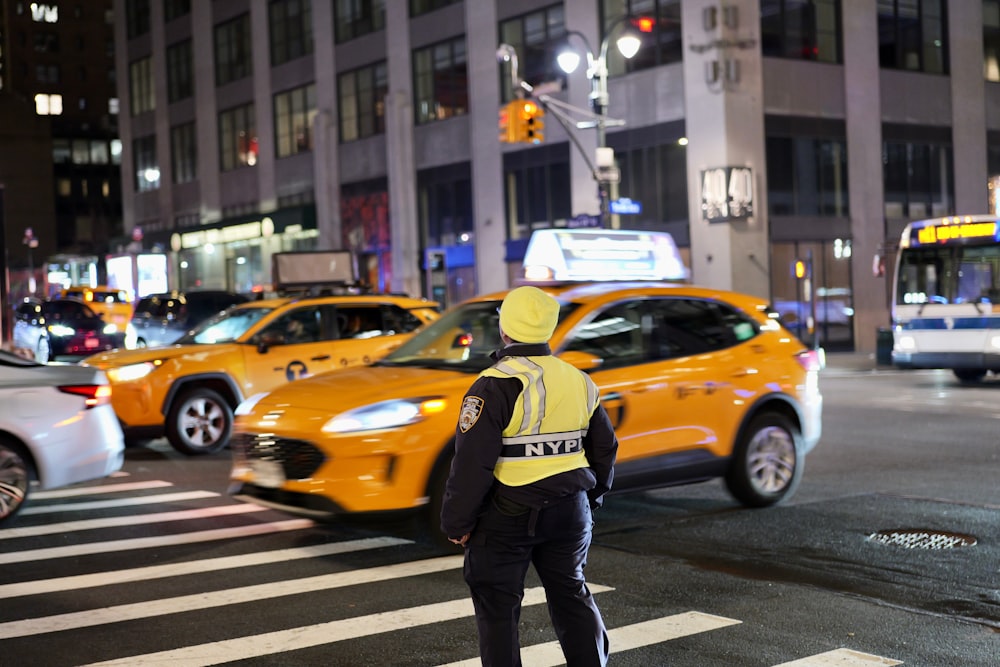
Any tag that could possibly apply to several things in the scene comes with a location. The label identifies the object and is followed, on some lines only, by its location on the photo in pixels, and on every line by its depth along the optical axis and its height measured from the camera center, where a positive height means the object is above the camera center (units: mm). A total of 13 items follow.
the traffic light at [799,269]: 31406 +216
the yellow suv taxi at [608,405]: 7938 -836
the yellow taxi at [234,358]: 13281 -643
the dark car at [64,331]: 28512 -515
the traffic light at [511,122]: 25656 +3577
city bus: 20906 -444
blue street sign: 26453 +1726
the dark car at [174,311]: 23531 -128
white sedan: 9250 -927
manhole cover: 8250 -1866
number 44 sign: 32688 +2359
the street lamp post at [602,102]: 25341 +4029
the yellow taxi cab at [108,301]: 34031 +181
